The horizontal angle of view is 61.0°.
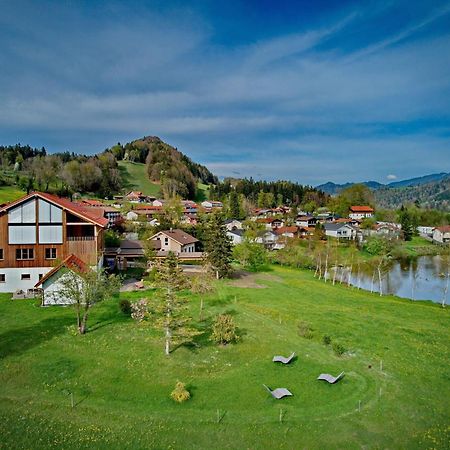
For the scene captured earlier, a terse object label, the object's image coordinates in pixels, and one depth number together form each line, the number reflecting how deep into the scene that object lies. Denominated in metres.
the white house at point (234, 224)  94.61
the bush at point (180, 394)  15.29
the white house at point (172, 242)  55.16
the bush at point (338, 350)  20.45
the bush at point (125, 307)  26.15
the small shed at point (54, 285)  26.77
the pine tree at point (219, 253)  40.22
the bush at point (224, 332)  21.03
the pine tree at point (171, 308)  19.98
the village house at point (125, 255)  44.03
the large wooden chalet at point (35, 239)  30.84
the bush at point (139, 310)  23.30
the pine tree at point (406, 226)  92.69
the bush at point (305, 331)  23.02
